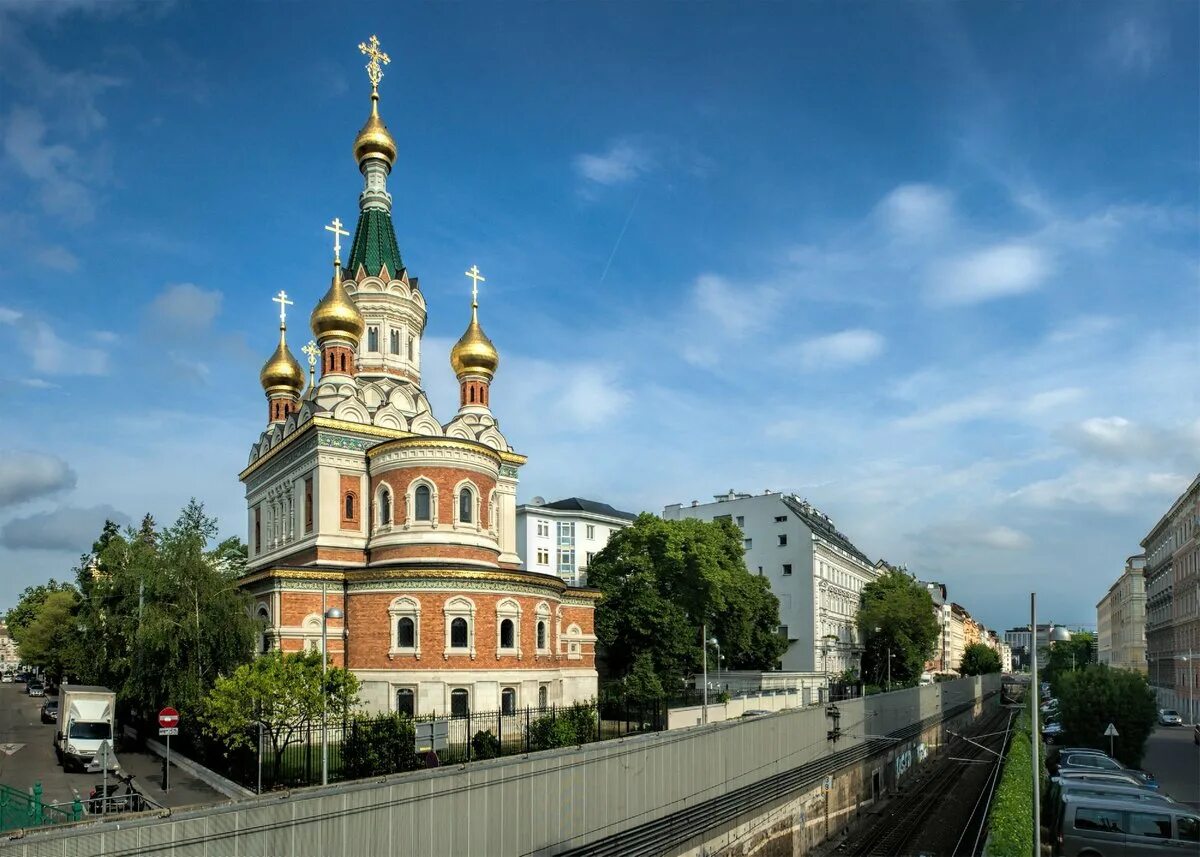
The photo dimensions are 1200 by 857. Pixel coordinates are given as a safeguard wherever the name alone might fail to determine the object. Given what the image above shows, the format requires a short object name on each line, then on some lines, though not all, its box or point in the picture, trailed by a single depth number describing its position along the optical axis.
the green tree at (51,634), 59.78
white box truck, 30.69
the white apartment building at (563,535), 80.31
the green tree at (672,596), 53.44
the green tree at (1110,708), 35.69
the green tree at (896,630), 75.12
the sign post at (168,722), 24.09
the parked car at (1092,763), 31.40
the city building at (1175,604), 57.09
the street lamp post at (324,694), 21.58
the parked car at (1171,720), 59.62
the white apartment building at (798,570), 69.38
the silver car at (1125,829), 21.39
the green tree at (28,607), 84.19
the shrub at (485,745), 31.36
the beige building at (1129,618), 93.12
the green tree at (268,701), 26.52
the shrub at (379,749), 27.47
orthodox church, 38.41
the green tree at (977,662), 106.50
